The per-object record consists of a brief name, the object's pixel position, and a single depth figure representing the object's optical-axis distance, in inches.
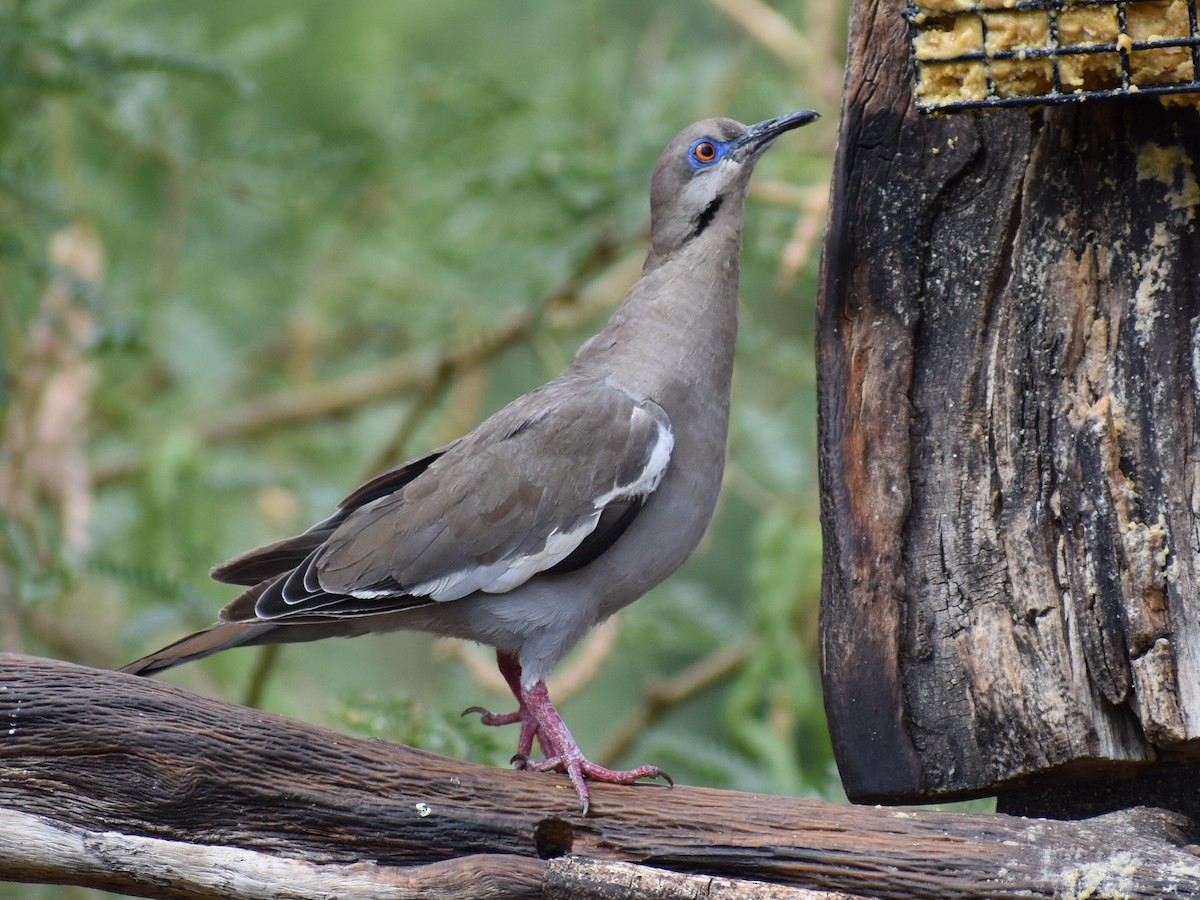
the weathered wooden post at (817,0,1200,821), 214.8
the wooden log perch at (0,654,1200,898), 193.2
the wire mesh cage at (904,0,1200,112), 195.0
